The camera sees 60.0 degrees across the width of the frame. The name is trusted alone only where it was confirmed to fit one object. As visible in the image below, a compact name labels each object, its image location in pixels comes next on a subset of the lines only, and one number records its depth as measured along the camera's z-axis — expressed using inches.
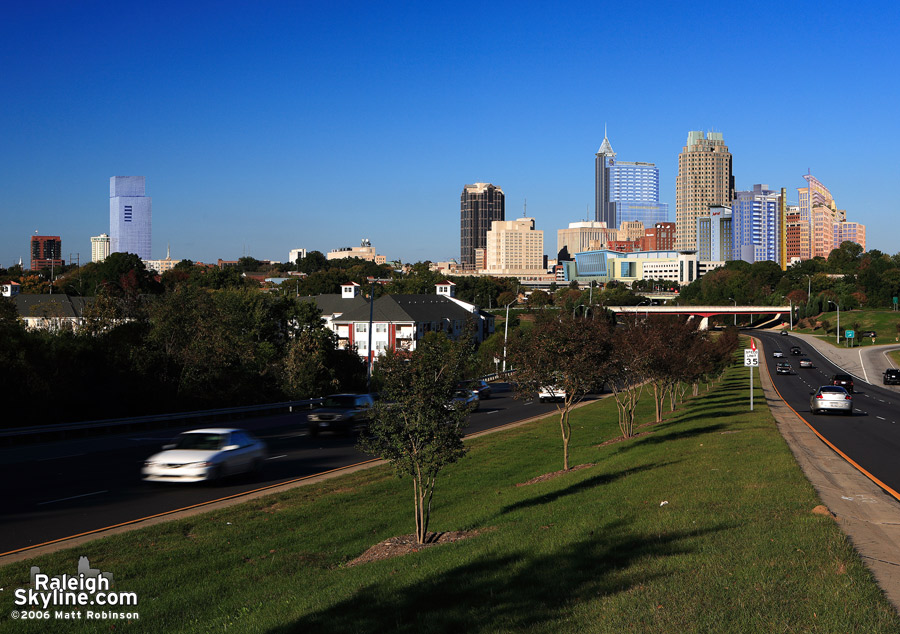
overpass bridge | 5418.3
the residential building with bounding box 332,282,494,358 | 3654.0
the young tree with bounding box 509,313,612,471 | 768.9
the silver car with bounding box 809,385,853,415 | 1398.9
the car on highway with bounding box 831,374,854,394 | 2077.1
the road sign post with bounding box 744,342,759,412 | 1218.9
